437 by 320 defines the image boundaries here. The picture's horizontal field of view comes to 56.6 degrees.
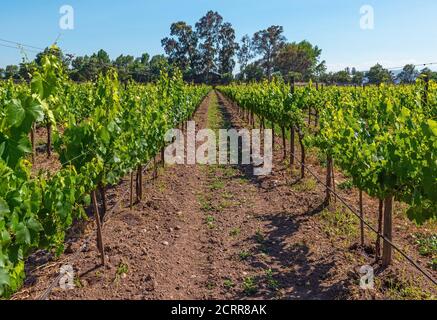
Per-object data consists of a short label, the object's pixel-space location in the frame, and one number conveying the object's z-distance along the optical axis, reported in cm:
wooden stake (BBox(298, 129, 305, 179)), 941
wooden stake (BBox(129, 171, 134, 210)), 736
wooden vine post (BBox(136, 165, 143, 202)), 792
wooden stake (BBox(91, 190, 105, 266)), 532
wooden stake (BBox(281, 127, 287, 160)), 1130
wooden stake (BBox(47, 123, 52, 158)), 1246
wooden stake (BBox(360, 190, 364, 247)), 577
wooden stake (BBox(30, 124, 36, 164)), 1178
